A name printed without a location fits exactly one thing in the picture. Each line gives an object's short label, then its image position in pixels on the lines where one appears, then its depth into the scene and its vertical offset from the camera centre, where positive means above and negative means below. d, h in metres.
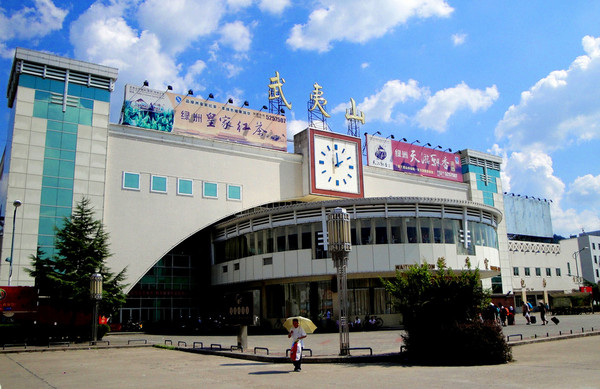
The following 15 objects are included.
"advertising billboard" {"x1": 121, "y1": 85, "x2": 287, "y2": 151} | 41.81 +16.38
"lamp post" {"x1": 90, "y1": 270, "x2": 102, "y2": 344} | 27.41 +0.89
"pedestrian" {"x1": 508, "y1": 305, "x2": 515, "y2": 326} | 34.19 -1.26
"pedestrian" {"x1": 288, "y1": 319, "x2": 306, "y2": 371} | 14.76 -1.08
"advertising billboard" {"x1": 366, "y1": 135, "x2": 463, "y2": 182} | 53.72 +16.04
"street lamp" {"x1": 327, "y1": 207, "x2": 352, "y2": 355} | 19.00 +2.27
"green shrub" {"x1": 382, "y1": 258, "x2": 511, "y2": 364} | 15.16 -0.57
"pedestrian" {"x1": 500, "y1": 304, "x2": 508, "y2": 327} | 33.88 -0.90
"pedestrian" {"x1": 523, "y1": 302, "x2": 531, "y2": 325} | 34.09 -0.78
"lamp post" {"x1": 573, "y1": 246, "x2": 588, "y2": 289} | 80.69 +2.87
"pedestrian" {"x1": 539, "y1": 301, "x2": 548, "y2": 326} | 31.58 -0.89
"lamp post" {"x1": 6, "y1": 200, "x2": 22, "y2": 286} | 32.72 +3.96
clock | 47.75 +13.29
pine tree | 28.84 +2.27
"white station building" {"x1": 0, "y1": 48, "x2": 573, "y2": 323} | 37.16 +8.23
